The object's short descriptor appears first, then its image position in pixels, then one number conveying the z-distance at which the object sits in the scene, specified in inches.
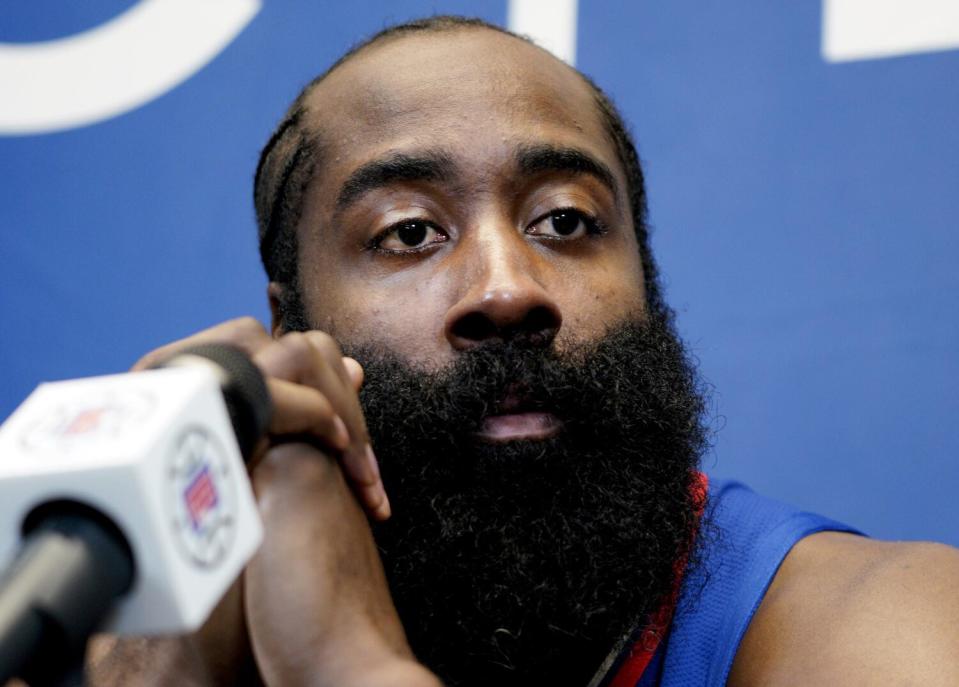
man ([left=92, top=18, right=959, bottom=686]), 77.7
